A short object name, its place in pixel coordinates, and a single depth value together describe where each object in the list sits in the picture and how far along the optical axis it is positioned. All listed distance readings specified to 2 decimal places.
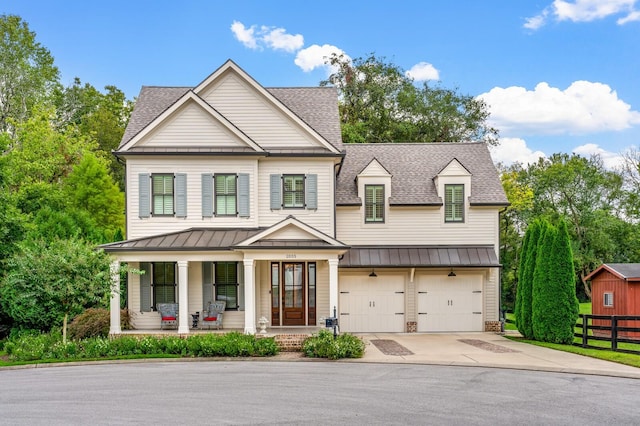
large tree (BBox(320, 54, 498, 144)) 39.28
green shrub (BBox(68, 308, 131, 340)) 18.86
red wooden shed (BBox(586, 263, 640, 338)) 21.98
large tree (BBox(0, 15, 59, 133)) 37.31
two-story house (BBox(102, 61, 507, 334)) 19.45
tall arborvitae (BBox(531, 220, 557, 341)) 18.89
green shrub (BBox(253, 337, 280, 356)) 16.39
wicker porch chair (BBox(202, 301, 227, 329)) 19.67
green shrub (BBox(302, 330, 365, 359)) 16.02
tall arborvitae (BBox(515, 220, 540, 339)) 20.02
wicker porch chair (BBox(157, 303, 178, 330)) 19.47
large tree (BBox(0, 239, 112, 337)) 16.81
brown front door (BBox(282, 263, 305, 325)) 21.05
